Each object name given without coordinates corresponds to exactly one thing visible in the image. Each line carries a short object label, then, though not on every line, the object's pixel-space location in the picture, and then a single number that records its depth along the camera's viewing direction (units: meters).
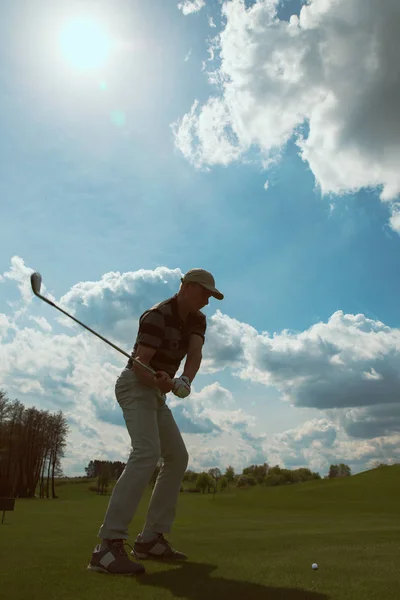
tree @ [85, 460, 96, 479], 150.73
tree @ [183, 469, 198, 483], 99.53
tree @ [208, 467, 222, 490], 84.19
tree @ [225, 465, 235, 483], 97.19
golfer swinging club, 4.39
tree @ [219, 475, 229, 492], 93.81
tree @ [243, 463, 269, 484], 85.75
